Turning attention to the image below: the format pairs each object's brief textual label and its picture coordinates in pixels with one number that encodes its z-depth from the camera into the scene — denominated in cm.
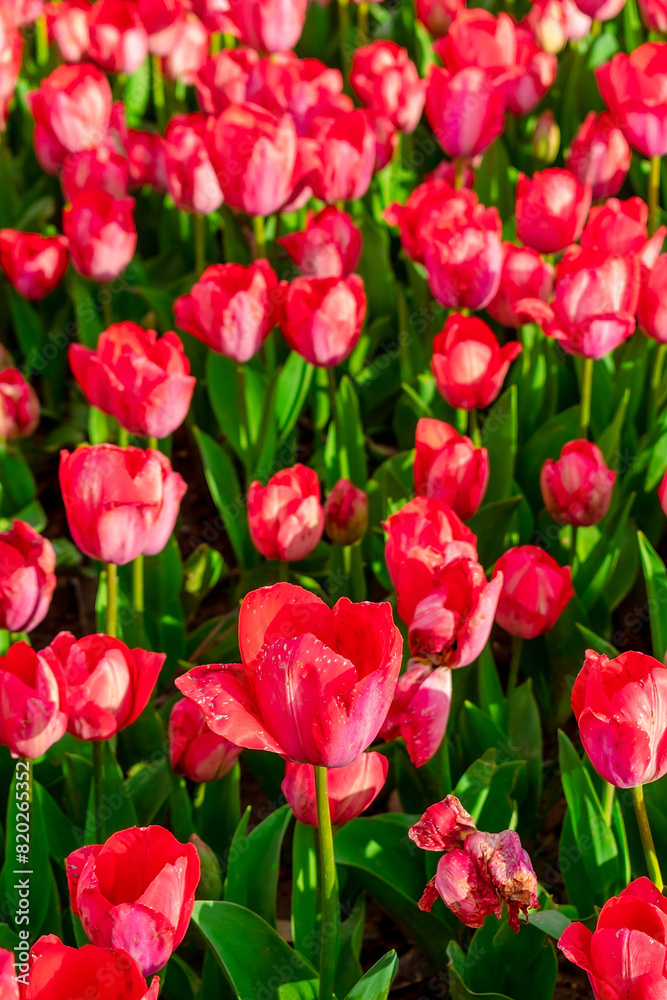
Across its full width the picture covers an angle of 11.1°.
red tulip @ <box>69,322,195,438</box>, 163
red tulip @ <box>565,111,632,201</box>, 184
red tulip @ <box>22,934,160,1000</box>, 132
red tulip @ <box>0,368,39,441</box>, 181
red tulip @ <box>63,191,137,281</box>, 181
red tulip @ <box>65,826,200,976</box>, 136
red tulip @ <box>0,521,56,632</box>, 153
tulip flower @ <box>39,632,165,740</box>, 147
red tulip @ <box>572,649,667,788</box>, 138
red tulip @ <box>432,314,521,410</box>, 163
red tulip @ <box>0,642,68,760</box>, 146
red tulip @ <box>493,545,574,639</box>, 155
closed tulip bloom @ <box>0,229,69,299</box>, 188
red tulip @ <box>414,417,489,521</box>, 157
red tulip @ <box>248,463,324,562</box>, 159
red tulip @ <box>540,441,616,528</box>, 162
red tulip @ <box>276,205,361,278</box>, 175
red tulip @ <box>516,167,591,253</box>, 173
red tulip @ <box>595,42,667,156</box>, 179
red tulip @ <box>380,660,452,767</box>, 147
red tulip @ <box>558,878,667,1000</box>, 133
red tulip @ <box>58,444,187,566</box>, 153
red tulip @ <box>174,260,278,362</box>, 168
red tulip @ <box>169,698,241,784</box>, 150
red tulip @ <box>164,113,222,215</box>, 185
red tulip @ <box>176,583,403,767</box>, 134
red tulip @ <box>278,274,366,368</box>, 167
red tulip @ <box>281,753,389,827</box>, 143
